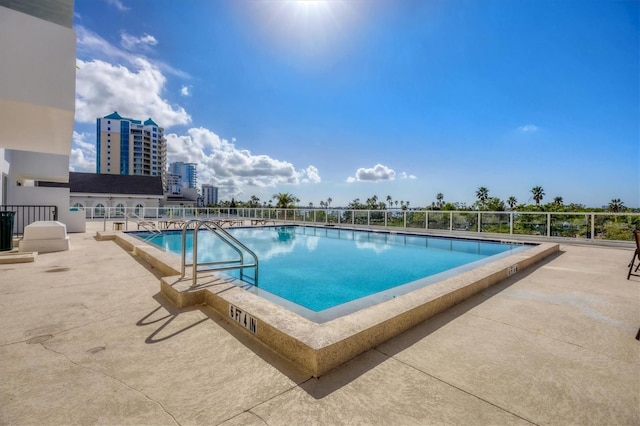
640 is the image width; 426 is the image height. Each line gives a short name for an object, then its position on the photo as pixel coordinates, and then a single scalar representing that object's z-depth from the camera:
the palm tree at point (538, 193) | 58.78
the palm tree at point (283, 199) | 33.34
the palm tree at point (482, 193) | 60.38
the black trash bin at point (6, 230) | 5.59
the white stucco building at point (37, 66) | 3.63
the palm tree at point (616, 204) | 47.50
